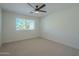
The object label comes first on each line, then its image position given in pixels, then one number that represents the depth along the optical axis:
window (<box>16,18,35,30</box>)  3.58
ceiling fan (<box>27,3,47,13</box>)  1.98
